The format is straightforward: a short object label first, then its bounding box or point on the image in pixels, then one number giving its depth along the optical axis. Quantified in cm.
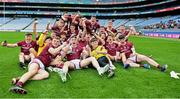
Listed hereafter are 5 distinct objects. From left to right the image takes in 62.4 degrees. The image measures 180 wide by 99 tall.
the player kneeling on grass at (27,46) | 581
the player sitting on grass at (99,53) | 506
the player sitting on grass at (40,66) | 396
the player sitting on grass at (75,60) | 478
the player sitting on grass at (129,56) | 564
